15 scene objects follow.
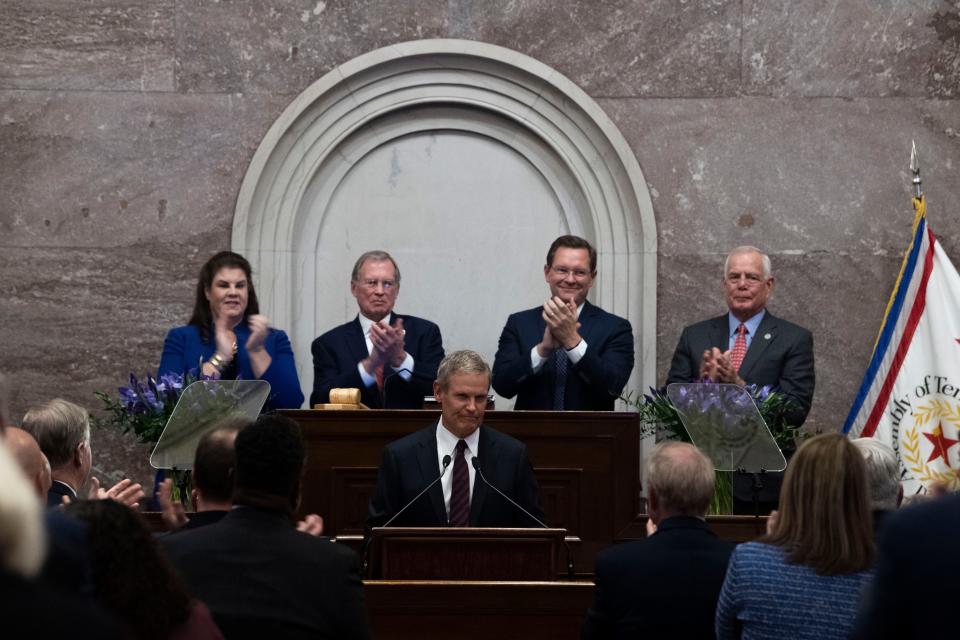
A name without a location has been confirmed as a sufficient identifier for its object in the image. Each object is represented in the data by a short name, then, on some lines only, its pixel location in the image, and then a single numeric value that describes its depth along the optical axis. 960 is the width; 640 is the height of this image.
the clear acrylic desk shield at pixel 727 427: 12.01
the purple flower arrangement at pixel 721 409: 12.15
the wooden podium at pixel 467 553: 10.11
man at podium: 11.36
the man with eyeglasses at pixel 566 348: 13.30
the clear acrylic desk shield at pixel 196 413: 12.06
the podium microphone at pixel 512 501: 10.30
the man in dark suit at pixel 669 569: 7.63
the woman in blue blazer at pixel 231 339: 13.42
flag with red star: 14.74
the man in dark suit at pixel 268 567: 6.62
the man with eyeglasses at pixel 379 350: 13.72
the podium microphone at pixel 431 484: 10.93
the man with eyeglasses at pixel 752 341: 13.68
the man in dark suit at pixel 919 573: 3.83
